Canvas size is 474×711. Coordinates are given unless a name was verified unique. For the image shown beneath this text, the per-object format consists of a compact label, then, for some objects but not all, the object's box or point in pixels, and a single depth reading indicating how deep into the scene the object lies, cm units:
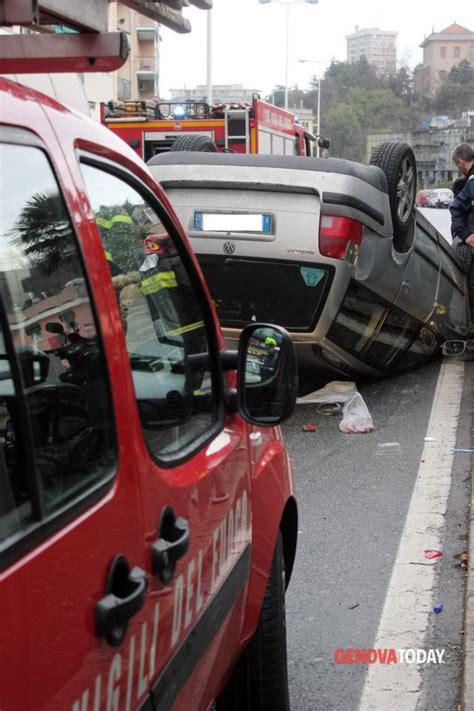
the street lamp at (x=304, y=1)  4691
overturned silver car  743
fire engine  2036
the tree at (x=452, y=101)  13312
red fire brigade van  167
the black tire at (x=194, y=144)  935
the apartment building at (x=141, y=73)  5172
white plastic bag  750
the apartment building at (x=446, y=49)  17862
